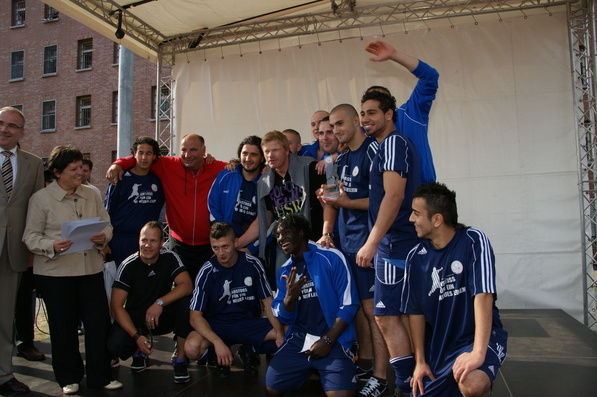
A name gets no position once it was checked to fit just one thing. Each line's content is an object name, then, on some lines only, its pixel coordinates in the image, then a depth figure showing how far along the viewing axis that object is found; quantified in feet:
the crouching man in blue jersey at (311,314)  9.34
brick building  69.87
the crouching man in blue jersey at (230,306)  11.30
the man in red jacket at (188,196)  13.57
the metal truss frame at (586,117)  16.44
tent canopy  17.42
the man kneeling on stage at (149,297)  11.44
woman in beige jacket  10.28
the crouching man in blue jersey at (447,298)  7.13
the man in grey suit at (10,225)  10.45
